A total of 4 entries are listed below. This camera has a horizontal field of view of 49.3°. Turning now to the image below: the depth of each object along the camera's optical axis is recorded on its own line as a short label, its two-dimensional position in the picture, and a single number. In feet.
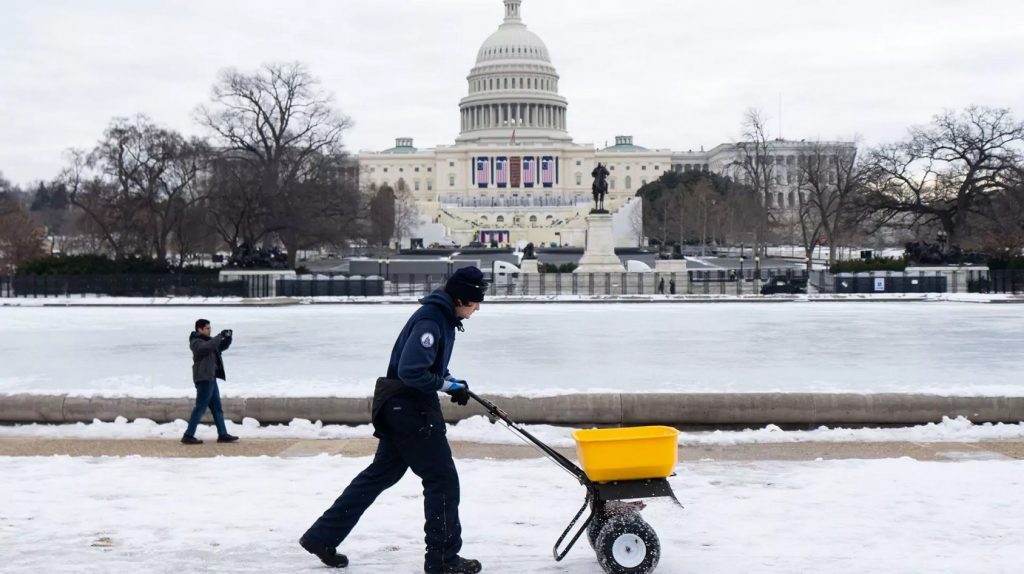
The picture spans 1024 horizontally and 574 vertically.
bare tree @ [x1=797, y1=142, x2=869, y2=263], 176.14
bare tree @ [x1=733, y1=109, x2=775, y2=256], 255.23
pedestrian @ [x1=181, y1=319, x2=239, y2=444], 34.60
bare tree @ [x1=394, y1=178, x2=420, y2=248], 342.38
